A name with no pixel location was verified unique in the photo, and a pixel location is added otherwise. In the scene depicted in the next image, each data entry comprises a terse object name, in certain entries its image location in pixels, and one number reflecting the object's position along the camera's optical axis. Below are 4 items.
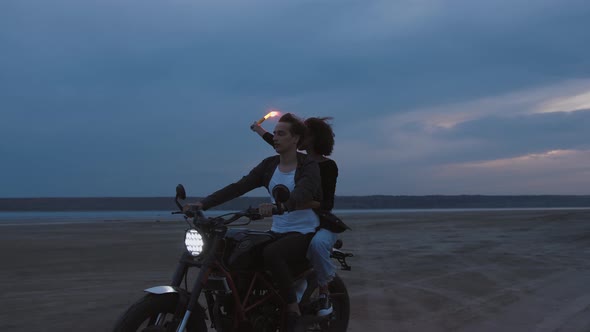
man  4.36
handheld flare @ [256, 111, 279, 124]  4.85
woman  4.64
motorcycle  3.79
